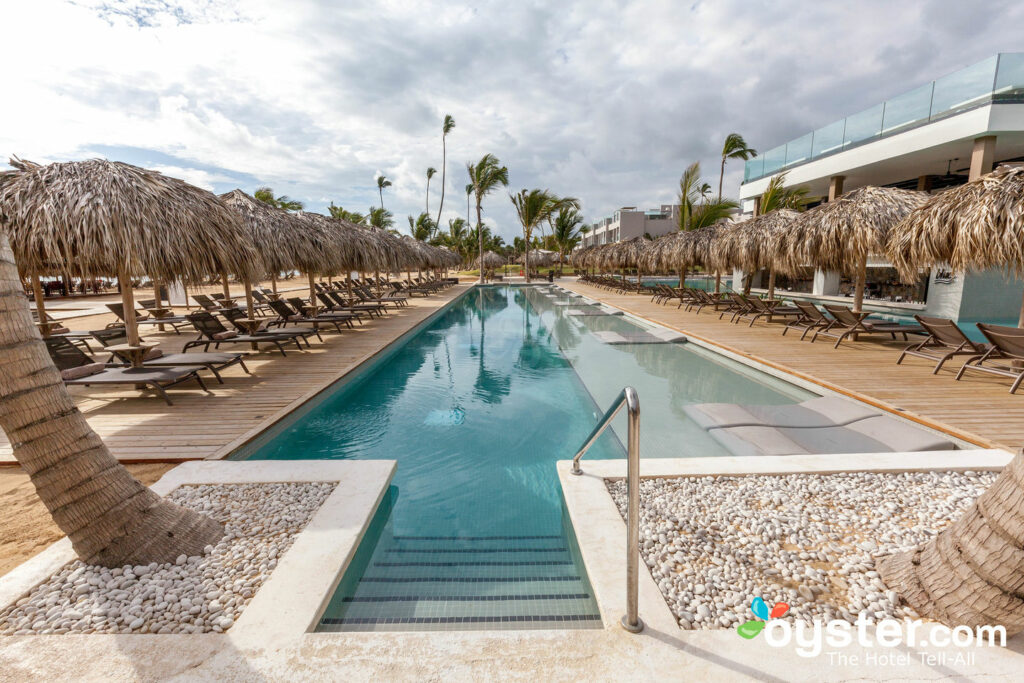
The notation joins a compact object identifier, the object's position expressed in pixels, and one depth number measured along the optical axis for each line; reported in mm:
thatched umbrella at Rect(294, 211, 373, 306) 10438
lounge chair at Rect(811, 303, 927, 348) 7698
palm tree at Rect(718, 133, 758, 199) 28875
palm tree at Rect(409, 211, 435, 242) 38844
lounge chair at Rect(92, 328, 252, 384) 5695
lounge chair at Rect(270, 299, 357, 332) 9602
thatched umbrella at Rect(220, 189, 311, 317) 9141
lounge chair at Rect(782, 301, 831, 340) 8773
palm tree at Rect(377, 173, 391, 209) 56219
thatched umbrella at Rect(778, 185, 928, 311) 8219
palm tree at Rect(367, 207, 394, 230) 34156
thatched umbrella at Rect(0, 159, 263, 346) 5215
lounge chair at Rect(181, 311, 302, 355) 7095
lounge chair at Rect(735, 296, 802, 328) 10417
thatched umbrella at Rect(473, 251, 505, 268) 36709
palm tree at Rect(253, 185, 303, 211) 27406
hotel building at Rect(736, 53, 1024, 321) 9898
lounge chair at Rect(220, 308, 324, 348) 7890
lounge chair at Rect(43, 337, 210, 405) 4941
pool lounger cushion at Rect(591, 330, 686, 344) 9516
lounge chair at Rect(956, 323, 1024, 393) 5206
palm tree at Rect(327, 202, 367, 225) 33938
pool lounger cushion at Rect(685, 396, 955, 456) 3875
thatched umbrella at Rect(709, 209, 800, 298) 10859
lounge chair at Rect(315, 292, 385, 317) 11755
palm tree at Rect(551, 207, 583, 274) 36188
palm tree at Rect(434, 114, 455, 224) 41562
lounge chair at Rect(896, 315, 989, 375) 6012
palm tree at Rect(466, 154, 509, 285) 28250
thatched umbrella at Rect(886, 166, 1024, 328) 5430
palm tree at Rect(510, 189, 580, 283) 30000
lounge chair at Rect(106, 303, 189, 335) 9328
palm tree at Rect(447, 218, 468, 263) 52531
